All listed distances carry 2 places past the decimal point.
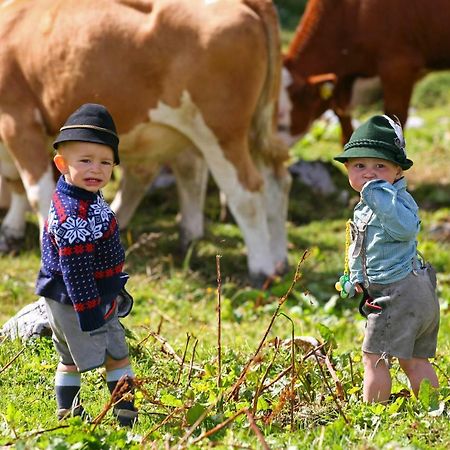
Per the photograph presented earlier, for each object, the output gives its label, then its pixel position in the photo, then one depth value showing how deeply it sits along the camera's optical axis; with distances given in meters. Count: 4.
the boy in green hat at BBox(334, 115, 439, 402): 8.02
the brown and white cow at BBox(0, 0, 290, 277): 14.34
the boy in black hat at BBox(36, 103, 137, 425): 7.71
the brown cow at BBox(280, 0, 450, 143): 20.66
